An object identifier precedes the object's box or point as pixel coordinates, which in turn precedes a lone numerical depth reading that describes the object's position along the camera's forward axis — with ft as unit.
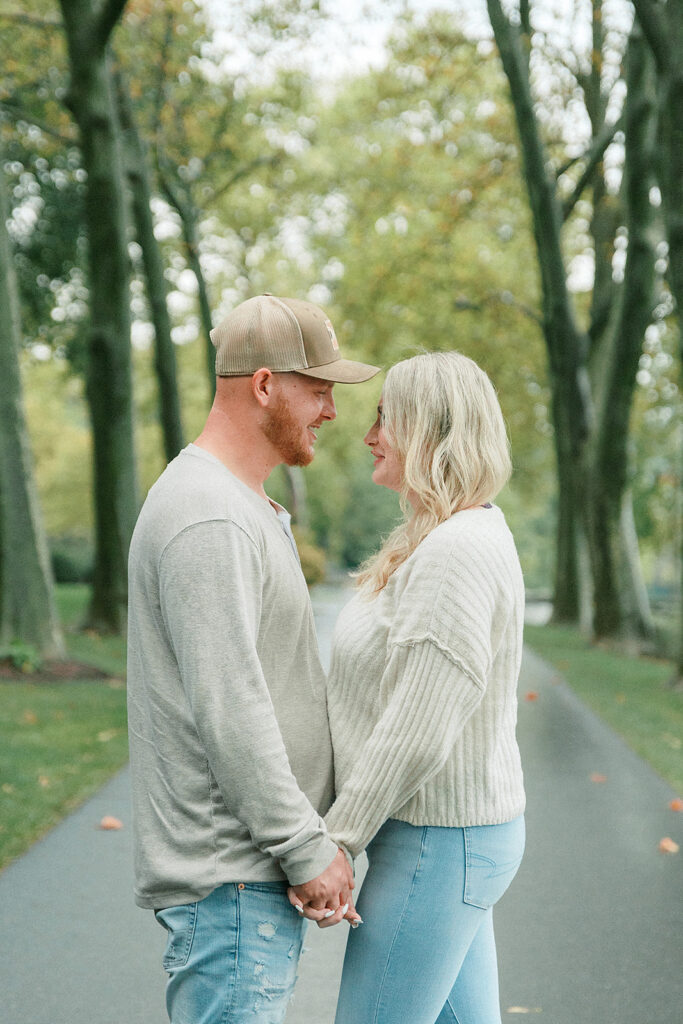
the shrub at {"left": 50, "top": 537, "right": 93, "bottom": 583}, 128.36
